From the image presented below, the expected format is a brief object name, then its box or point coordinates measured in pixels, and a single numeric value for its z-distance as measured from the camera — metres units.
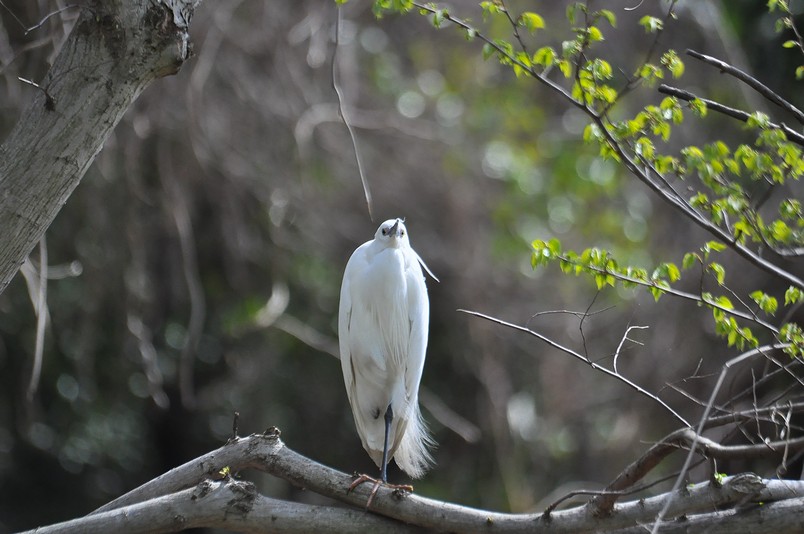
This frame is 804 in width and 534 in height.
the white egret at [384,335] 19.98
